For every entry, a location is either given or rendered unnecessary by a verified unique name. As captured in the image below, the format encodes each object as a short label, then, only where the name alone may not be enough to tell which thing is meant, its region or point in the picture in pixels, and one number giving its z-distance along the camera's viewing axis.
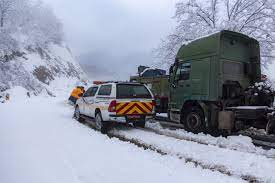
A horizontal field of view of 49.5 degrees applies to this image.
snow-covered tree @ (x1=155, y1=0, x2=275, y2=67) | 19.72
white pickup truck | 10.35
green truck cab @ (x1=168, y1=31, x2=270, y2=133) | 9.45
